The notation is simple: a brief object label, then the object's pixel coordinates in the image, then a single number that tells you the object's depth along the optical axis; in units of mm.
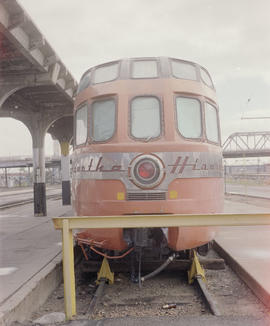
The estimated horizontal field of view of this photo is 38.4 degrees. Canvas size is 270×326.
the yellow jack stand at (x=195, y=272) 6473
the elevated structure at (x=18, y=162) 102312
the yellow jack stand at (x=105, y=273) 6576
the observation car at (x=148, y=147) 5734
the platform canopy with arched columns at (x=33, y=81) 9031
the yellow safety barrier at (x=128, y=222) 4430
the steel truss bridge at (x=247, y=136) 144625
